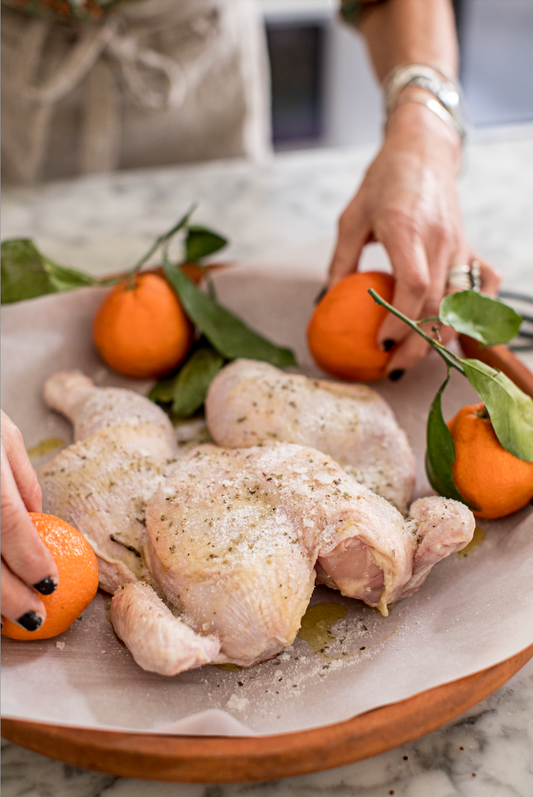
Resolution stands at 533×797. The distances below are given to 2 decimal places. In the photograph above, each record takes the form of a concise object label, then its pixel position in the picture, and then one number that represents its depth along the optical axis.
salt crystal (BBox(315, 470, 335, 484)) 0.66
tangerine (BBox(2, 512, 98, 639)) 0.62
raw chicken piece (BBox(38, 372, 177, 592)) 0.67
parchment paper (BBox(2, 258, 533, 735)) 0.60
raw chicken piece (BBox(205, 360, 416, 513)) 0.70
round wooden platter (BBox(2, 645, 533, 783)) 0.58
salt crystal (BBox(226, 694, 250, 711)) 0.61
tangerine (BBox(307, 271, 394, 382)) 0.74
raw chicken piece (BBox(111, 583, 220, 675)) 0.60
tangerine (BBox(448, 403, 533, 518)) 0.67
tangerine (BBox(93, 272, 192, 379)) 0.78
